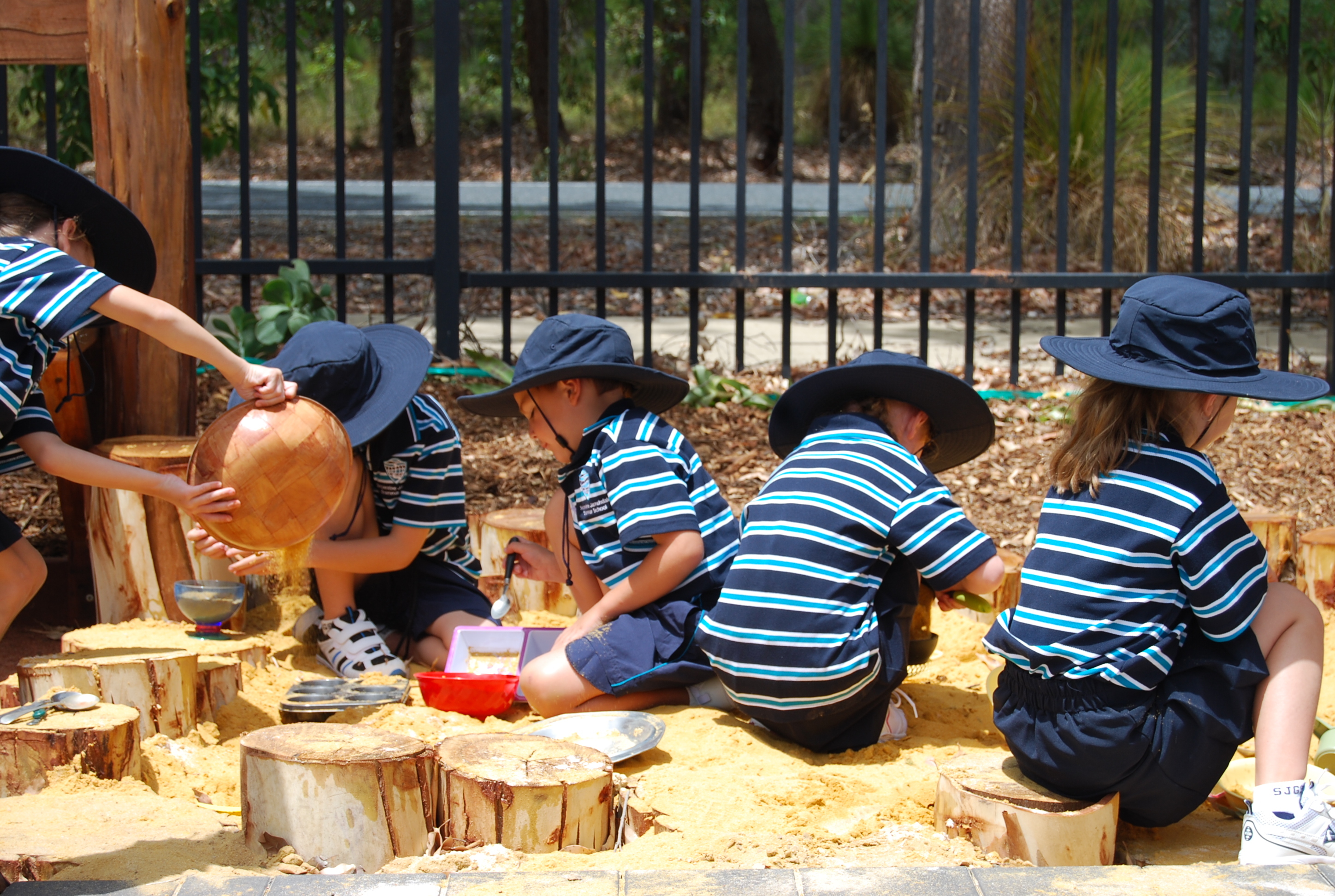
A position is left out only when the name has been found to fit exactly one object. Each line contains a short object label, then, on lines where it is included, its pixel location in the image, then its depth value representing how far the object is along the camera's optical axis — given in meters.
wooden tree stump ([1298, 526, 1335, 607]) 3.95
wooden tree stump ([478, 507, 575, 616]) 4.29
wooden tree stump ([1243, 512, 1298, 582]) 4.10
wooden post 3.85
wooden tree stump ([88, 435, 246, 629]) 3.69
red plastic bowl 3.22
